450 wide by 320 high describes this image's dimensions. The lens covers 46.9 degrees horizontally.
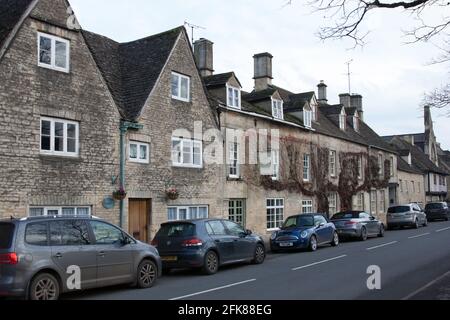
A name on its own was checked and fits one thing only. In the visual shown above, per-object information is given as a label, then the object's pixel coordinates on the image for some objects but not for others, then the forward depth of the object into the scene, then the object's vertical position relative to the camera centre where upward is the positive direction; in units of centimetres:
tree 1053 +386
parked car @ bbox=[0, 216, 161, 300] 968 -127
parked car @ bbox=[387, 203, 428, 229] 3419 -152
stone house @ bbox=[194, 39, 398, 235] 2467 +237
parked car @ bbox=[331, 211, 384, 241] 2489 -154
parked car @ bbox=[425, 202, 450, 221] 4478 -154
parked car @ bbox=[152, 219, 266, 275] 1430 -142
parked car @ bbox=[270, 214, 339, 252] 2016 -160
